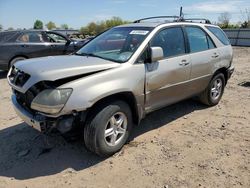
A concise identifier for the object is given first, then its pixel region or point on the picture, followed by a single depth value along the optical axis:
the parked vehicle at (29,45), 6.24
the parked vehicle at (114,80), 2.25
